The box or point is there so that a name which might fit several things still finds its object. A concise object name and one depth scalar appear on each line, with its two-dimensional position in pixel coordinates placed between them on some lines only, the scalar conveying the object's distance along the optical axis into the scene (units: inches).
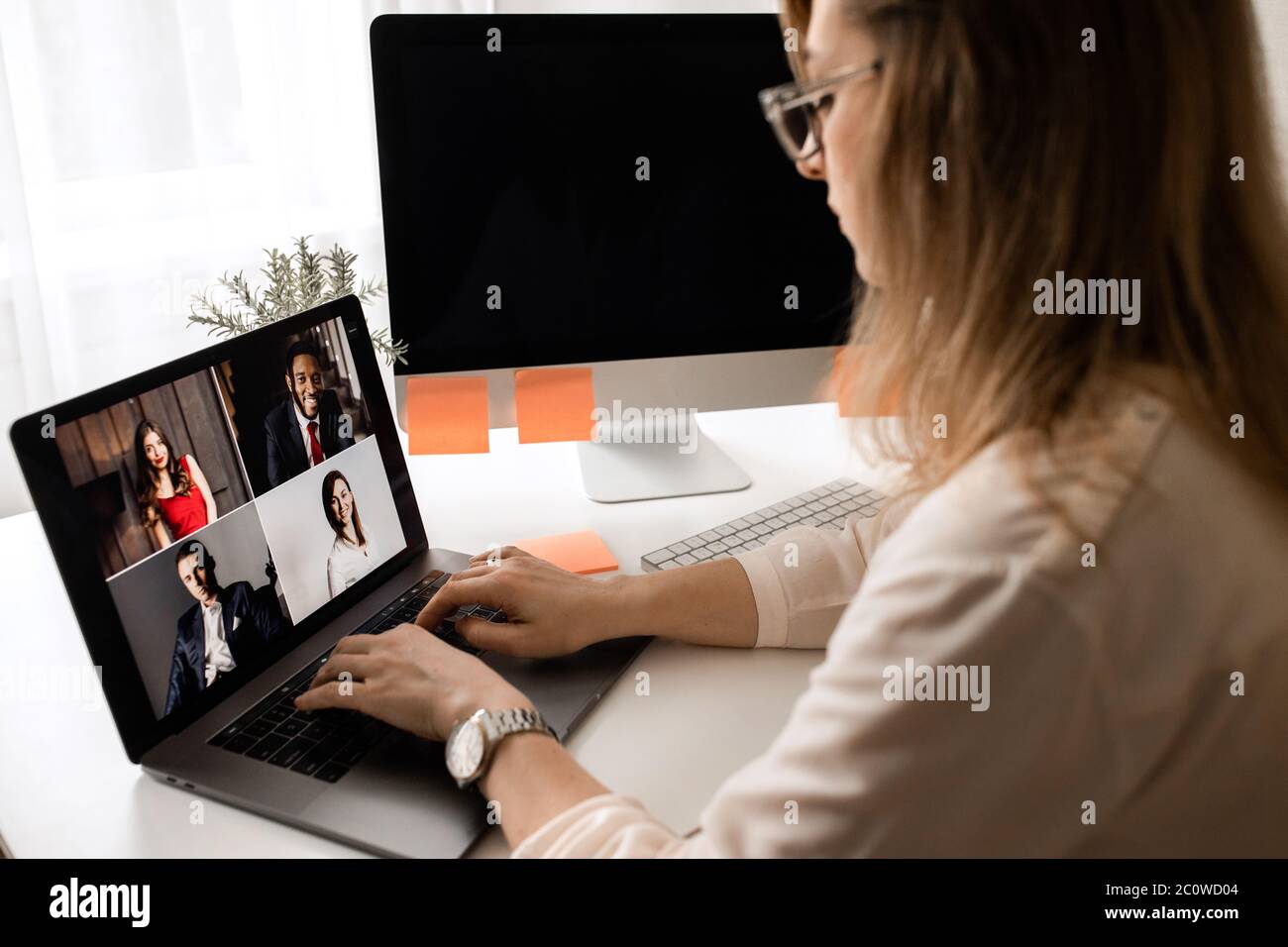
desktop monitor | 40.5
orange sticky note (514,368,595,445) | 44.4
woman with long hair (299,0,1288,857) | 19.6
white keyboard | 39.7
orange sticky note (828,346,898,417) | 30.3
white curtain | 69.5
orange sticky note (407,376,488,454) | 43.3
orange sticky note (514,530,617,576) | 39.9
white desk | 26.2
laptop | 26.4
